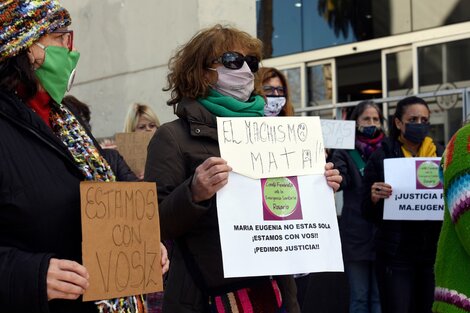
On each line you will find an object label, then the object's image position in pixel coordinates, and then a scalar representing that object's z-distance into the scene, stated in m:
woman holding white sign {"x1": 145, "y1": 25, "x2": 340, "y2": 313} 2.52
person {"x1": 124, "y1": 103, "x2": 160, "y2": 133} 5.77
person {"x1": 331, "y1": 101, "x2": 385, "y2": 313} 6.09
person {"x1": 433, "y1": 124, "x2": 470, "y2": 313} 2.42
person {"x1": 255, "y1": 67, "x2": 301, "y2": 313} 4.02
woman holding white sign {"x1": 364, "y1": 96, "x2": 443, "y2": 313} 4.79
